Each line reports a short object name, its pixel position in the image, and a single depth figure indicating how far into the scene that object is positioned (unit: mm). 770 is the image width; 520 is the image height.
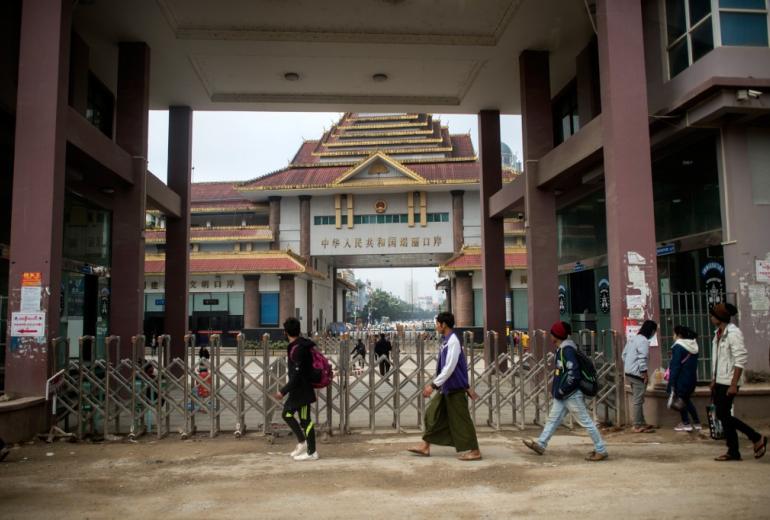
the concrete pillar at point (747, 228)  9531
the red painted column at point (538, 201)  13531
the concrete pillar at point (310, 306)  35884
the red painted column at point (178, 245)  15953
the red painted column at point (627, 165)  8938
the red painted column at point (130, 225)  12750
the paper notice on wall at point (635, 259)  8977
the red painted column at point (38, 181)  8227
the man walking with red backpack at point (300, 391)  6625
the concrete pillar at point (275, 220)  35844
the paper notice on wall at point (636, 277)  8914
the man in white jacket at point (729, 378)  6242
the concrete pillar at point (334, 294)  45356
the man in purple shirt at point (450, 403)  6559
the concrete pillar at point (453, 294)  33719
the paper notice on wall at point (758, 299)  9570
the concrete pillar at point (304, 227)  35188
